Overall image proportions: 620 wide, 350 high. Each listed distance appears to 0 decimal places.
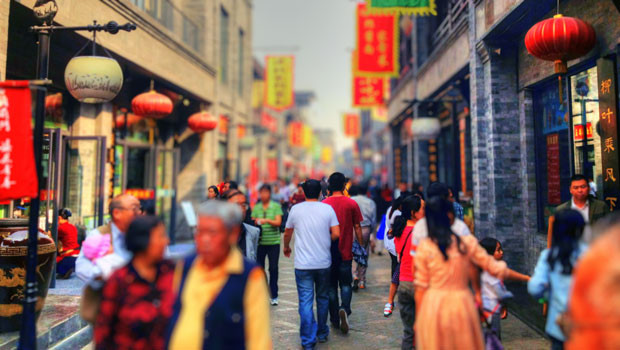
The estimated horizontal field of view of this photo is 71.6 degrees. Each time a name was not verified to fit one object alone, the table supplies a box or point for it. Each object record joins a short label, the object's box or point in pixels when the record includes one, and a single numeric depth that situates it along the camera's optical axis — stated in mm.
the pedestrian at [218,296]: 2309
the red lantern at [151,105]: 9555
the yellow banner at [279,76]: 22594
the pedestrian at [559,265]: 2816
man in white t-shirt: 4773
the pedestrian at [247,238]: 5633
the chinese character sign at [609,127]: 5219
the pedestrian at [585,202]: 4434
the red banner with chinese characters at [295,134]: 41406
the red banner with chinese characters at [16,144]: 3891
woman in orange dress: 2934
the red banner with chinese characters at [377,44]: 14852
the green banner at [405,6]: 9094
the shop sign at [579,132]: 6309
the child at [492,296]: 3541
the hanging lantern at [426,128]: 12320
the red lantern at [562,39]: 5039
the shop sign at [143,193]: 11281
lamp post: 3892
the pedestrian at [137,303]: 2494
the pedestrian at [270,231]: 6355
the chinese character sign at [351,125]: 39656
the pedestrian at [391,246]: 6089
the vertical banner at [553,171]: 7059
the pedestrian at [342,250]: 5480
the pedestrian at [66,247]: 7852
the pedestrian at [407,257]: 4328
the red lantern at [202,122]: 12766
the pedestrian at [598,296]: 1951
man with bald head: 3146
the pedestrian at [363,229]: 6795
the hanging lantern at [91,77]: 5871
